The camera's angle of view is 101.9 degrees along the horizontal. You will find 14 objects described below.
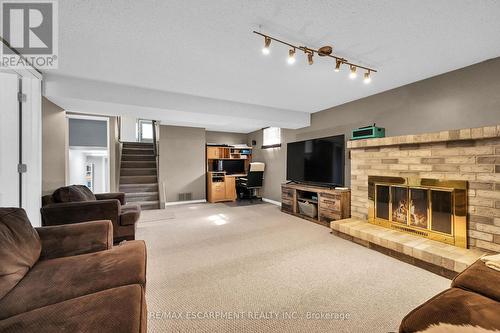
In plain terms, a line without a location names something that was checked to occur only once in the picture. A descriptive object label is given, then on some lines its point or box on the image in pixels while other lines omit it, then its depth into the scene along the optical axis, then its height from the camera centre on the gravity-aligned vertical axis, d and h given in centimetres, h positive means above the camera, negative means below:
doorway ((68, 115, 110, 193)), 533 +71
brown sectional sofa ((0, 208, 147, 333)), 87 -66
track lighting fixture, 193 +121
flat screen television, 383 +10
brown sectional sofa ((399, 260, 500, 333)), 99 -75
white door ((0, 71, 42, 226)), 204 +26
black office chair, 595 -50
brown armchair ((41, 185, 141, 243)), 240 -56
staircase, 534 -25
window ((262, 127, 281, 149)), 596 +89
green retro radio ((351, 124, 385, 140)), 325 +56
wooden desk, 627 -31
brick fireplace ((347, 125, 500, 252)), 213 +3
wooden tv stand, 362 -70
